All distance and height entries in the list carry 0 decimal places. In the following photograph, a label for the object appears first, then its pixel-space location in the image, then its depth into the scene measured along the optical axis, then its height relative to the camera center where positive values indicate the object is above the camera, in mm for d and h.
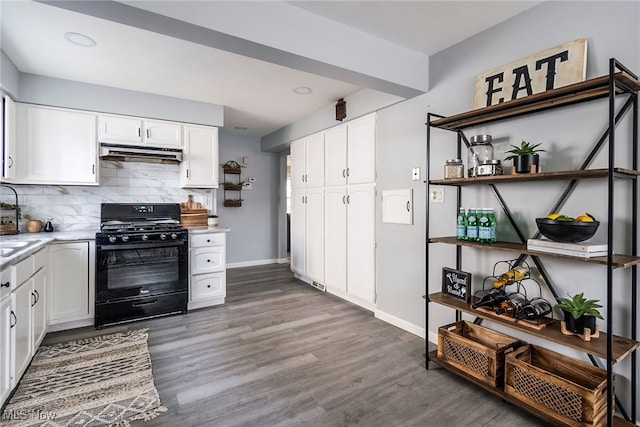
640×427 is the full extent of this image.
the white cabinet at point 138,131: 3414 +874
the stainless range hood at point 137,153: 3361 +608
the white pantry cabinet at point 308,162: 4270 +694
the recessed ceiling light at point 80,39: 2316 +1263
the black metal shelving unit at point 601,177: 1452 +187
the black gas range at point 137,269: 3076 -605
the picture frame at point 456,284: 2221 -524
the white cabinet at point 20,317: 1771 -703
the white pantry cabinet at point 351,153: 3408 +674
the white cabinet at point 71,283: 2912 -690
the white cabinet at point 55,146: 3074 +626
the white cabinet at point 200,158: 3887 +640
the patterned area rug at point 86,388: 1802 -1159
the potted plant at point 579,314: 1633 -523
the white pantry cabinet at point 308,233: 4348 -330
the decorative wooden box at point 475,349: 1967 -917
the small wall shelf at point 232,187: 5586 +403
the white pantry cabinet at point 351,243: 3467 -384
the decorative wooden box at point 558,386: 1571 -936
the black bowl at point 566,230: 1589 -90
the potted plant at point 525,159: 1866 +309
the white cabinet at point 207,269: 3594 -681
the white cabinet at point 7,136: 2830 +646
